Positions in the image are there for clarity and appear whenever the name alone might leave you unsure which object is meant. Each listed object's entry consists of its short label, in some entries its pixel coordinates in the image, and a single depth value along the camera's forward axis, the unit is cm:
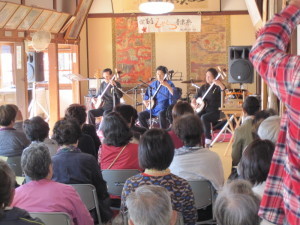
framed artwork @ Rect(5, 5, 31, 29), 708
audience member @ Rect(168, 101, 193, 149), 443
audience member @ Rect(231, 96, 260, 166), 396
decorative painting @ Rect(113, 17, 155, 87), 1069
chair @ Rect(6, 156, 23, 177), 352
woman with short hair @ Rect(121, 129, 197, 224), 226
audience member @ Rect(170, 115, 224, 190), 285
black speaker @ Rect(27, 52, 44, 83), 884
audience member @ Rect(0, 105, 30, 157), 370
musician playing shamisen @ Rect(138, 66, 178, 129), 744
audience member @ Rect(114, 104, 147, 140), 436
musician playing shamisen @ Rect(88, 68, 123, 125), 799
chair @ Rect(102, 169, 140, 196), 290
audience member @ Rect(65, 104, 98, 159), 382
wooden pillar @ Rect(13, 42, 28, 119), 744
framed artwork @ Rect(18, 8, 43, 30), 747
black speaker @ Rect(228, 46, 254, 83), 778
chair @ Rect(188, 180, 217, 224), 277
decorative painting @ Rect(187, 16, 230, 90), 1052
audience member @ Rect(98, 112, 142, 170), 317
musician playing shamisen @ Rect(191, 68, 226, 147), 700
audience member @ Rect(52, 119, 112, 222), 272
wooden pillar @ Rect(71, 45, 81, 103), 1004
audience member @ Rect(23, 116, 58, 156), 355
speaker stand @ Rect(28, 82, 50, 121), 873
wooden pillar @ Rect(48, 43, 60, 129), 885
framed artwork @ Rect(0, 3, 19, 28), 675
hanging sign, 1034
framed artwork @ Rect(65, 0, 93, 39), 912
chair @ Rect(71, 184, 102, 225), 259
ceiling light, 755
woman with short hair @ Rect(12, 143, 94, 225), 211
